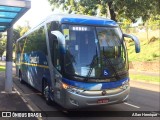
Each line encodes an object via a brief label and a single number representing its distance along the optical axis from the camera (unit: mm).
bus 5421
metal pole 8405
